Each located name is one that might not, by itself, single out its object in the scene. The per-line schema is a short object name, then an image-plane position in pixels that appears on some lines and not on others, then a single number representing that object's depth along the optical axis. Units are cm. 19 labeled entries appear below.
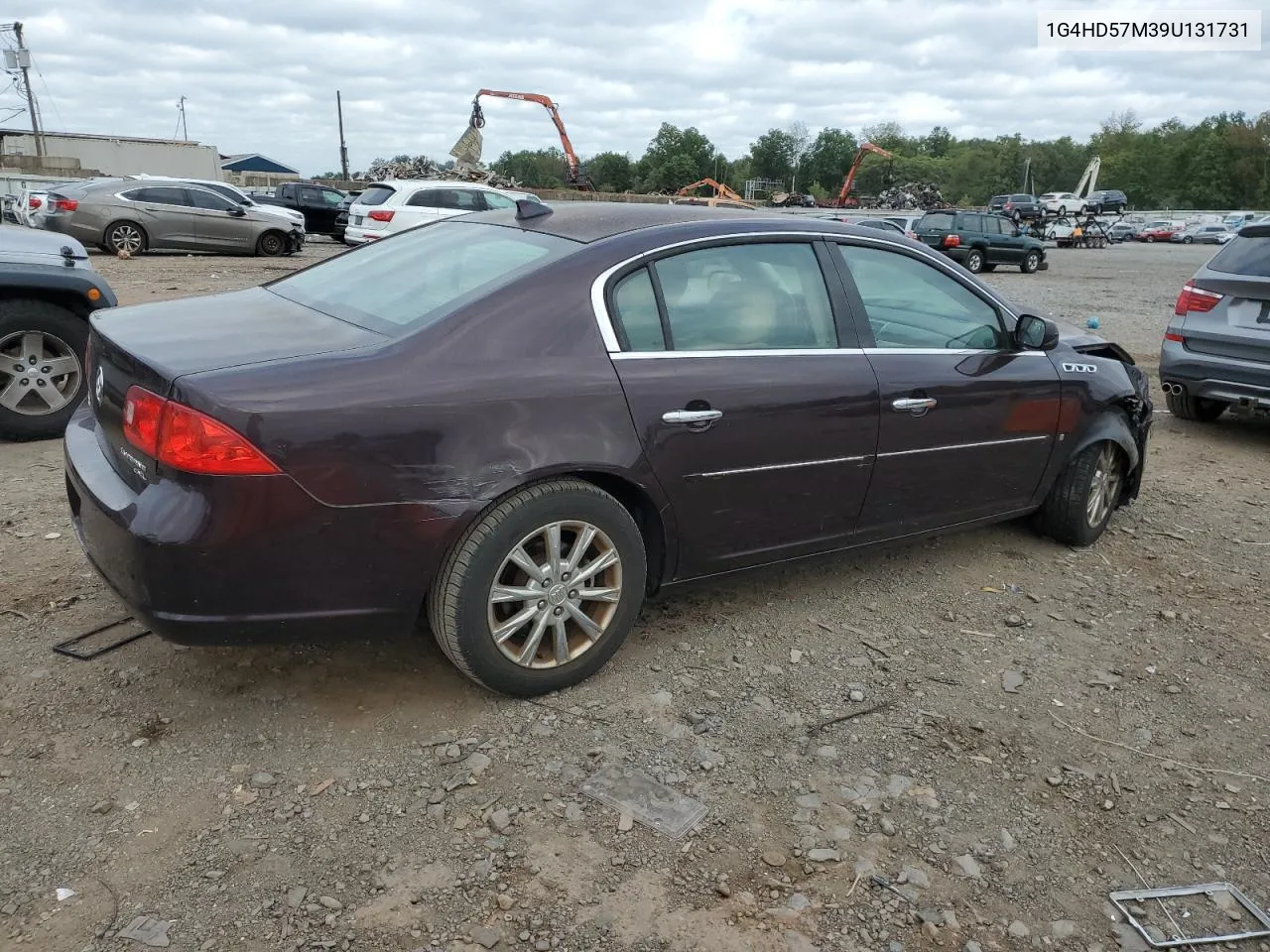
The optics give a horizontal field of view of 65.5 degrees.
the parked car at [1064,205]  5206
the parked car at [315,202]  2578
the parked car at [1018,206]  4451
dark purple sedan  274
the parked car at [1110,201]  5984
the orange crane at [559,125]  4144
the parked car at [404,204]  1867
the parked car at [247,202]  1977
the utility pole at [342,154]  6989
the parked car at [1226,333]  688
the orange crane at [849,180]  4706
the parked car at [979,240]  2456
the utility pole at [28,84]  4519
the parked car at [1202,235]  5156
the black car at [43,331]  562
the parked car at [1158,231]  5491
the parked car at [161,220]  1775
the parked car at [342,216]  2427
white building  4291
